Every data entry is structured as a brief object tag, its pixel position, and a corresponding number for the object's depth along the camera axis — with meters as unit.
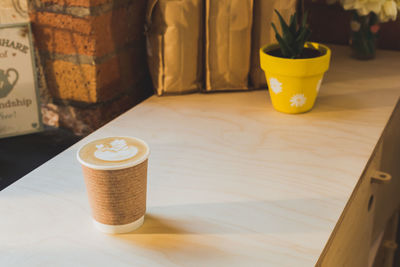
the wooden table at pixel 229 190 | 0.63
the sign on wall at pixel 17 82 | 0.98
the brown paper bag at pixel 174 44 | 1.06
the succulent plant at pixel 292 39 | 1.01
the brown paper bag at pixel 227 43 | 1.07
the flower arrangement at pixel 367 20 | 1.22
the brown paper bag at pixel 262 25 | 1.09
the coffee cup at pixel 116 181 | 0.61
